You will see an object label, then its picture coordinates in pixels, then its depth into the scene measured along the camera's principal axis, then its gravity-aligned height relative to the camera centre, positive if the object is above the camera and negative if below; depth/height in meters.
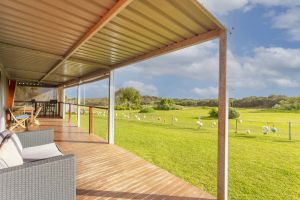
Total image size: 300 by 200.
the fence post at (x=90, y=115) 6.84 -0.52
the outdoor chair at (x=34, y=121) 7.68 -0.83
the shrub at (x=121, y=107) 24.61 -0.83
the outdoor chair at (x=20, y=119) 6.33 -0.63
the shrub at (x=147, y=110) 21.45 -1.03
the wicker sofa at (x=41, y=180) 1.54 -0.70
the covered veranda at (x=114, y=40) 2.28 +1.04
